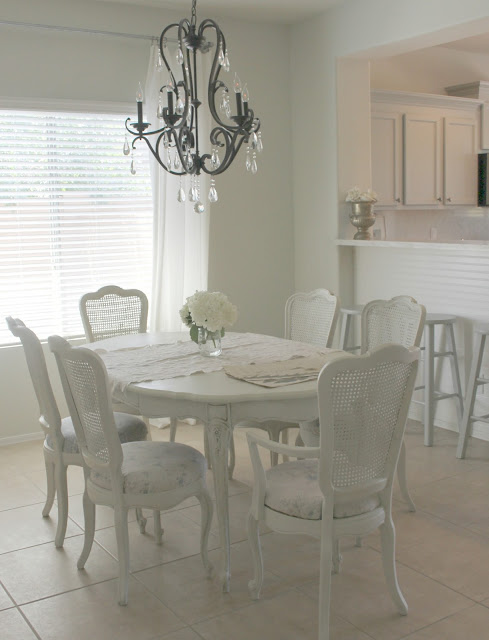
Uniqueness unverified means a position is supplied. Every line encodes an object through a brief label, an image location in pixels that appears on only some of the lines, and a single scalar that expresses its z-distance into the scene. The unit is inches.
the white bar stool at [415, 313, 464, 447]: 171.6
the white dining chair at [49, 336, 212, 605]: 103.1
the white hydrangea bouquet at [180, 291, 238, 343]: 129.7
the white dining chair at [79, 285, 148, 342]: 167.9
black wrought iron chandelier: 120.6
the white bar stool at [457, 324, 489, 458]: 161.6
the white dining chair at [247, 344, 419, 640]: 92.2
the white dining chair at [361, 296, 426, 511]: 136.7
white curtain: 195.3
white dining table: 108.0
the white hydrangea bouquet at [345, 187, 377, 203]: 198.8
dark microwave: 253.0
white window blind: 183.5
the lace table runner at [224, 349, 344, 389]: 114.3
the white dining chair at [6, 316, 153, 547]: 123.9
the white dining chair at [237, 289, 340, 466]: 161.2
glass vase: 134.0
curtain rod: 175.2
